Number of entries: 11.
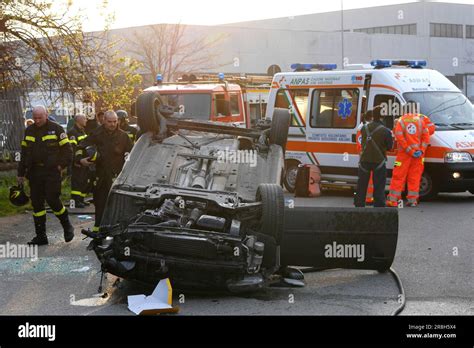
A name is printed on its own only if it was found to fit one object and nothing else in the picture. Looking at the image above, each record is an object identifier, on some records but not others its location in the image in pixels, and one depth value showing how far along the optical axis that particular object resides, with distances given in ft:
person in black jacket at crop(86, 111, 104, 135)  53.06
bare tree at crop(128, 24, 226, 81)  126.21
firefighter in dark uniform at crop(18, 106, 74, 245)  34.60
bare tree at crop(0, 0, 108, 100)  46.24
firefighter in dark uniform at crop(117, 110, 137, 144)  49.56
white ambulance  48.19
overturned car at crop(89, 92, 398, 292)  24.21
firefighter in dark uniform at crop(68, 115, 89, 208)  43.22
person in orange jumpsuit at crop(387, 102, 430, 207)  46.68
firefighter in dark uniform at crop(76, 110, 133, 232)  34.94
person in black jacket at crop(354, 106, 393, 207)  41.55
